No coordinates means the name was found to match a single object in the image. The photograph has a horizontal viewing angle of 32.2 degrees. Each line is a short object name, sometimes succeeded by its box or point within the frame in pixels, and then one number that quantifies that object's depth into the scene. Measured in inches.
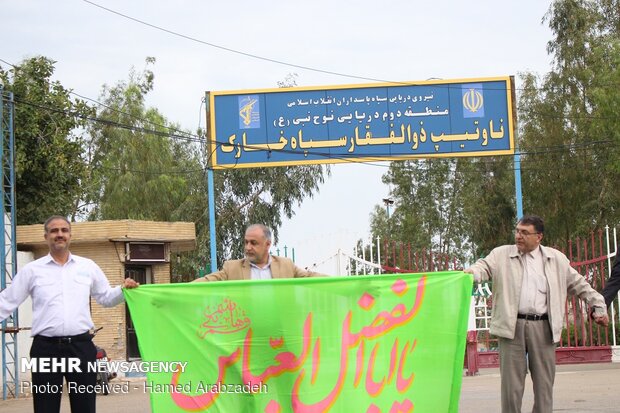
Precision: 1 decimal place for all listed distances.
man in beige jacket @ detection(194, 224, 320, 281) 318.8
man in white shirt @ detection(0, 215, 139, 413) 283.6
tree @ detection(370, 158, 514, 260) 1814.7
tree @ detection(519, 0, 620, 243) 1514.5
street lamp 2117.1
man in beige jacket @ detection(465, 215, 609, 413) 319.6
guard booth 908.6
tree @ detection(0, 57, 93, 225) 931.3
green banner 310.3
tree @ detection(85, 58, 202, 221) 1641.2
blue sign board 884.6
